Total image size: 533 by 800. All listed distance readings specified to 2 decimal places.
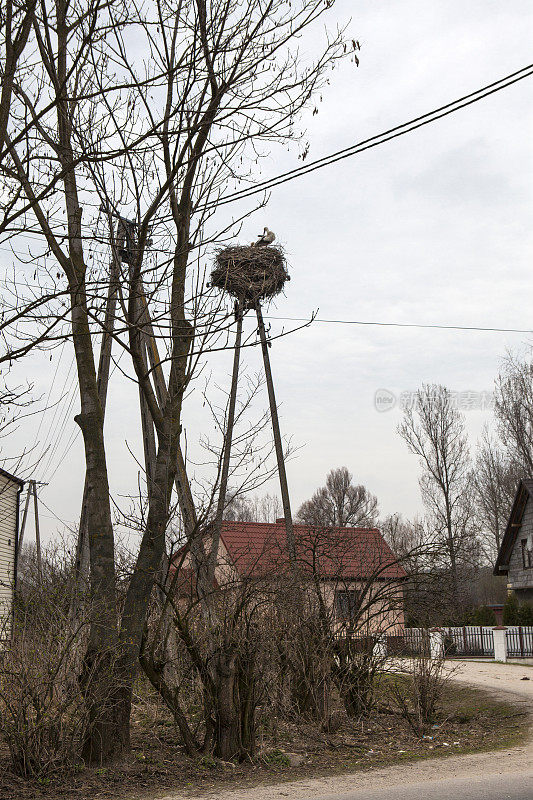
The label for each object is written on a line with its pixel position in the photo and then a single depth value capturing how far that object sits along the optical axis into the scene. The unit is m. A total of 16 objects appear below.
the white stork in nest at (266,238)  19.24
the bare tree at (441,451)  41.88
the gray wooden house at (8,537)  26.68
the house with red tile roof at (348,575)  10.81
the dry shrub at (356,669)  10.68
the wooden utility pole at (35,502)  37.58
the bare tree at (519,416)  39.16
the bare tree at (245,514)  58.89
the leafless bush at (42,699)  7.21
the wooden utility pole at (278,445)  19.31
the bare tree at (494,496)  43.38
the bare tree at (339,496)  57.16
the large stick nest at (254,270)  17.62
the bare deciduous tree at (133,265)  7.54
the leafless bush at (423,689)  10.37
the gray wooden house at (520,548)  30.64
